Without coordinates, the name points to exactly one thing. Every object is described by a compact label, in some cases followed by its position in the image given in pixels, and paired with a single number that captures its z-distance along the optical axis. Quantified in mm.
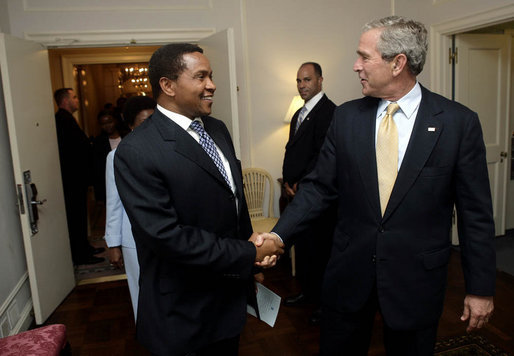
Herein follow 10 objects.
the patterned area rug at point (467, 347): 2578
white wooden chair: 4113
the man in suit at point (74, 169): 4141
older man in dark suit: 1531
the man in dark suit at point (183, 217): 1371
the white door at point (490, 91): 4227
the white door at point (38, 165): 2955
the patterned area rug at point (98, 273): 4070
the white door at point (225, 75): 3377
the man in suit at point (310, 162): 3221
